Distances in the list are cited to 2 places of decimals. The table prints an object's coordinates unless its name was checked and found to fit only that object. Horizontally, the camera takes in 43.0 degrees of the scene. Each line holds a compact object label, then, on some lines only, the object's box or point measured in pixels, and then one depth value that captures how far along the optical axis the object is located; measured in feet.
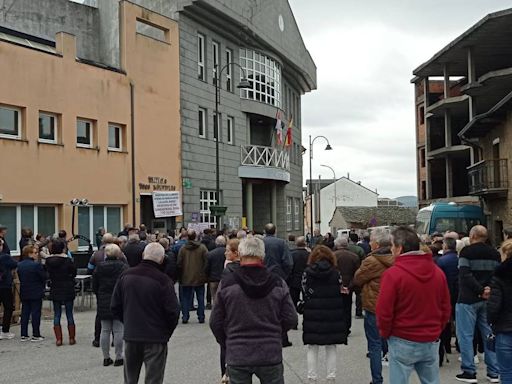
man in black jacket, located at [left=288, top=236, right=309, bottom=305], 40.68
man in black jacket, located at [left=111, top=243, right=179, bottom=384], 21.16
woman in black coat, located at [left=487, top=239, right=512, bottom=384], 20.19
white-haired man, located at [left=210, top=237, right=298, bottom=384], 16.37
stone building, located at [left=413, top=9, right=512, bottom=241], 88.17
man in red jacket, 17.34
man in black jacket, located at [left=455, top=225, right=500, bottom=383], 25.29
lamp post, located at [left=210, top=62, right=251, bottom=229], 81.31
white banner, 84.89
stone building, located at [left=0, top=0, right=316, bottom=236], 89.56
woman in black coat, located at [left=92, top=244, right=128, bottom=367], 30.32
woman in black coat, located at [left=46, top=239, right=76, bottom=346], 34.73
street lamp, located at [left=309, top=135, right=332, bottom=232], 142.31
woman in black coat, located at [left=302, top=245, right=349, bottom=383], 23.53
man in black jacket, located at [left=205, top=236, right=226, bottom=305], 41.06
